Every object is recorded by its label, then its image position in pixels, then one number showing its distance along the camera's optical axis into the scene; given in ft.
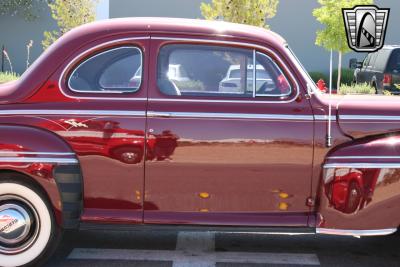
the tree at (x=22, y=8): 80.68
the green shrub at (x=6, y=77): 52.06
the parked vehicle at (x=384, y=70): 44.06
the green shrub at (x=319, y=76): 74.84
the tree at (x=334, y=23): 50.70
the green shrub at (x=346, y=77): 74.61
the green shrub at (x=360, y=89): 47.41
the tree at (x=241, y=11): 48.57
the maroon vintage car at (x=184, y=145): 14.10
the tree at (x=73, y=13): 58.23
